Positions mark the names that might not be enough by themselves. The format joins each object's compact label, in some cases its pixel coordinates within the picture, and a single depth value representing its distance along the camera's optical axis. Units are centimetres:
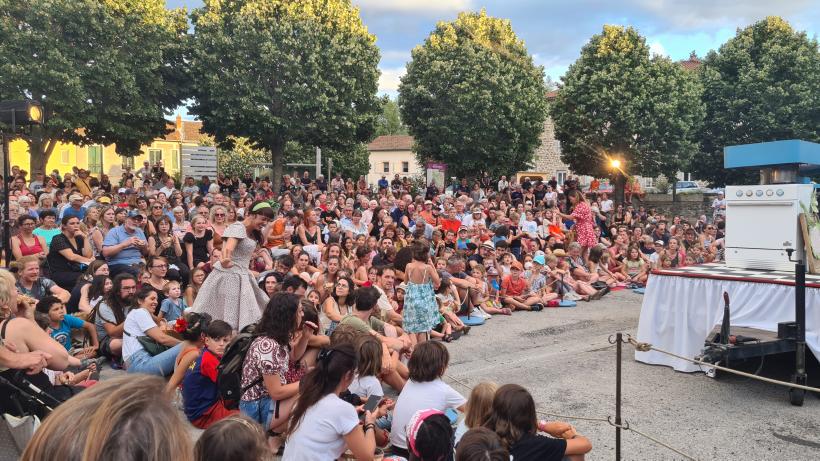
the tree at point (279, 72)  2112
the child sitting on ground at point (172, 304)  703
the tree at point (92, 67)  1712
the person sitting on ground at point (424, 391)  407
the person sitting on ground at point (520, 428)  333
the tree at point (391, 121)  6944
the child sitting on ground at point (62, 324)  606
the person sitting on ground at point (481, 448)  255
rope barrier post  428
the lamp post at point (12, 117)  728
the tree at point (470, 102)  2733
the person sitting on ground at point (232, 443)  215
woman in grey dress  605
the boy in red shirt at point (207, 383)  492
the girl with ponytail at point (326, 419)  328
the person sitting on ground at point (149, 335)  566
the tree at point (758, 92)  2734
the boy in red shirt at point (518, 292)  1104
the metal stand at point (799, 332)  597
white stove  766
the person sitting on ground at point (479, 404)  364
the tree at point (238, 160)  4181
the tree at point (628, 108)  2739
